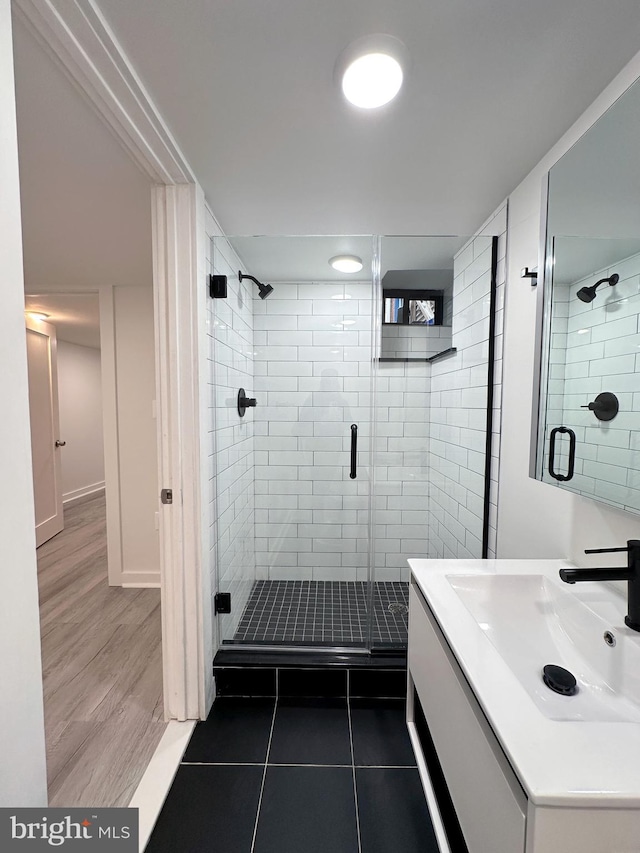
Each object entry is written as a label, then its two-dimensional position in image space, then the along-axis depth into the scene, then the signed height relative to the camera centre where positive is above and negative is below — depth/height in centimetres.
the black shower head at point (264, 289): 234 +76
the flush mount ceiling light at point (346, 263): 209 +84
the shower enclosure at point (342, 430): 195 -14
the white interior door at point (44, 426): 366 -21
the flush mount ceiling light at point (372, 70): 90 +89
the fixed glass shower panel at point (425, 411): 192 -2
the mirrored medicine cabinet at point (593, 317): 98 +28
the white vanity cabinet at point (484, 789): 55 -70
